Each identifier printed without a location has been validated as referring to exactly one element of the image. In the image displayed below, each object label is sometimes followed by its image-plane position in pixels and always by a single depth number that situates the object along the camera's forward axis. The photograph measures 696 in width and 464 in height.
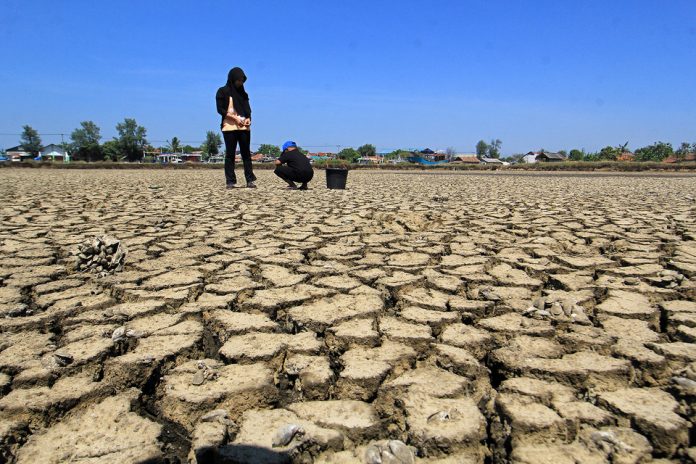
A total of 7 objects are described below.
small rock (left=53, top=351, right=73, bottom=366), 1.26
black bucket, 6.84
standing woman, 5.84
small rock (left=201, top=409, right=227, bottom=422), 1.06
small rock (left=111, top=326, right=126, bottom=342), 1.43
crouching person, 6.41
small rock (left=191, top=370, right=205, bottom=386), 1.19
